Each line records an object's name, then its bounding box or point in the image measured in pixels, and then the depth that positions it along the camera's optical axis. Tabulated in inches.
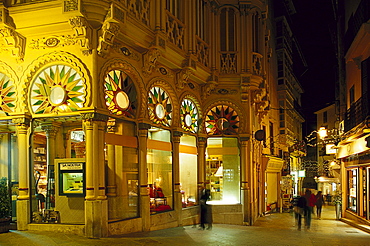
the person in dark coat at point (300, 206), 712.4
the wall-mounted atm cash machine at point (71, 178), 479.2
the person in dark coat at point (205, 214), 604.4
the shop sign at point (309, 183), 2260.1
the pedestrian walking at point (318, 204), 1040.3
